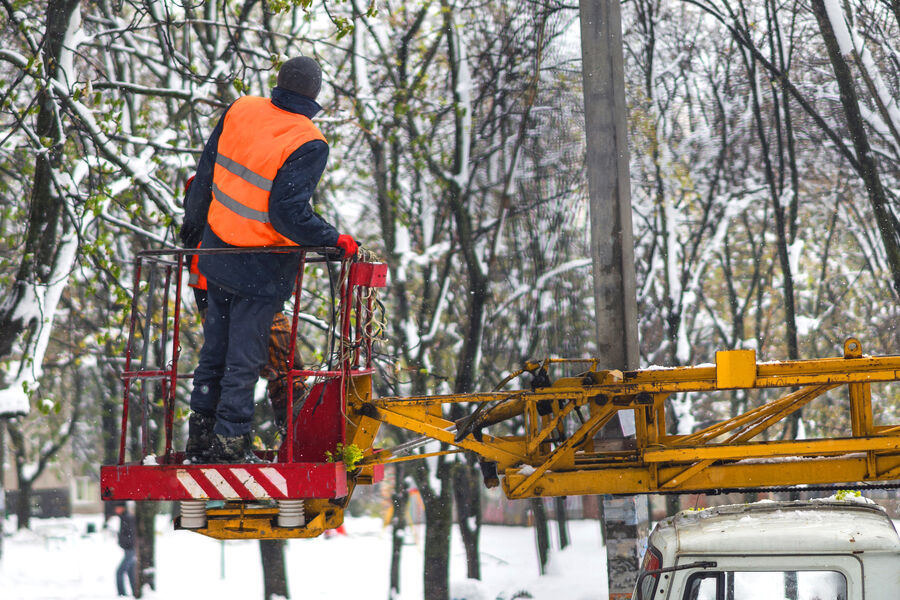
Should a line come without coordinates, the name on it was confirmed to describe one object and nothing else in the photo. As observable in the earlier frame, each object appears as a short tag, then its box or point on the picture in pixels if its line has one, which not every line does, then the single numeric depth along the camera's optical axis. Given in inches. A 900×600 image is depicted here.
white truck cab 286.4
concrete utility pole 485.7
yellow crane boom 325.1
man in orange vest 356.5
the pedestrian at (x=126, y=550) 1278.3
